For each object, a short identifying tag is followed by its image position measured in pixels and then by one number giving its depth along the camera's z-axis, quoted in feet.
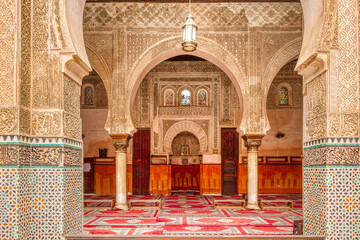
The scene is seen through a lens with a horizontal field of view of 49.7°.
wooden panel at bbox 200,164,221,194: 44.32
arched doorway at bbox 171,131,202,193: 49.21
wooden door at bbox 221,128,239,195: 44.34
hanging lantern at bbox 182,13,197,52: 20.56
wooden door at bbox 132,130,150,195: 44.06
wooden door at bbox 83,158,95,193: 44.91
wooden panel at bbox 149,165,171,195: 44.29
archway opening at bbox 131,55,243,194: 44.52
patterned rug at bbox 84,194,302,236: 20.88
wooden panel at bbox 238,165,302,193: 45.16
